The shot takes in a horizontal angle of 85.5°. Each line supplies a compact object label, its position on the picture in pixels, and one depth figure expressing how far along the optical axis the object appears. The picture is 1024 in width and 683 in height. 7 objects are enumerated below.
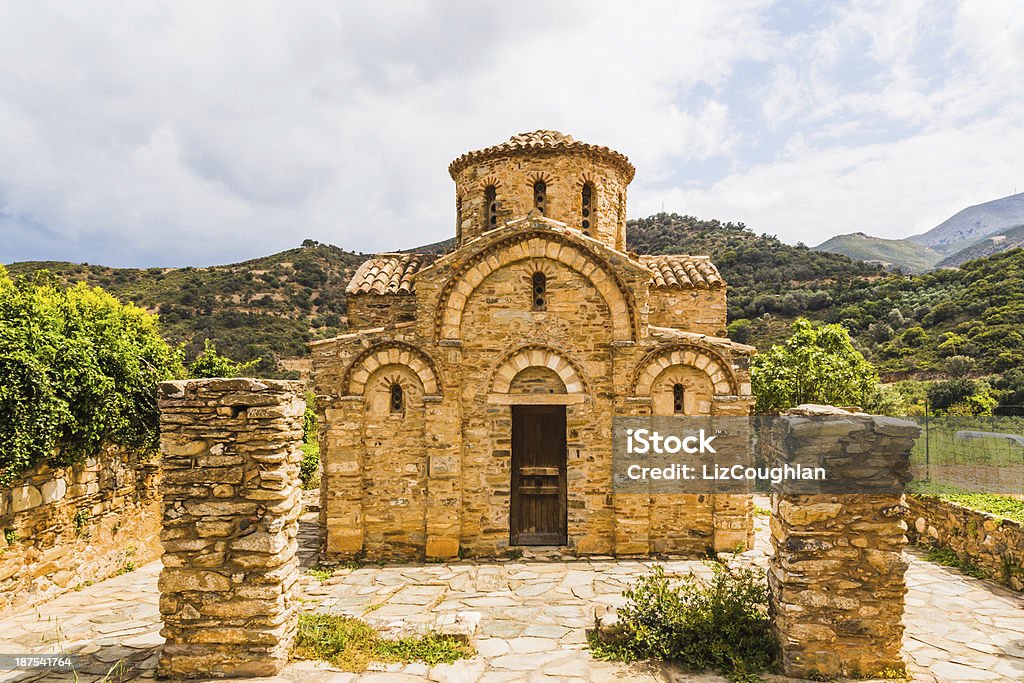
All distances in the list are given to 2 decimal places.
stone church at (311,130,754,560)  9.53
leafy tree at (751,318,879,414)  17.61
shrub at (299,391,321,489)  15.76
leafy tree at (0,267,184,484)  6.71
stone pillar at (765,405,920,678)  5.14
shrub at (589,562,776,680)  5.46
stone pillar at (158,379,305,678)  5.16
